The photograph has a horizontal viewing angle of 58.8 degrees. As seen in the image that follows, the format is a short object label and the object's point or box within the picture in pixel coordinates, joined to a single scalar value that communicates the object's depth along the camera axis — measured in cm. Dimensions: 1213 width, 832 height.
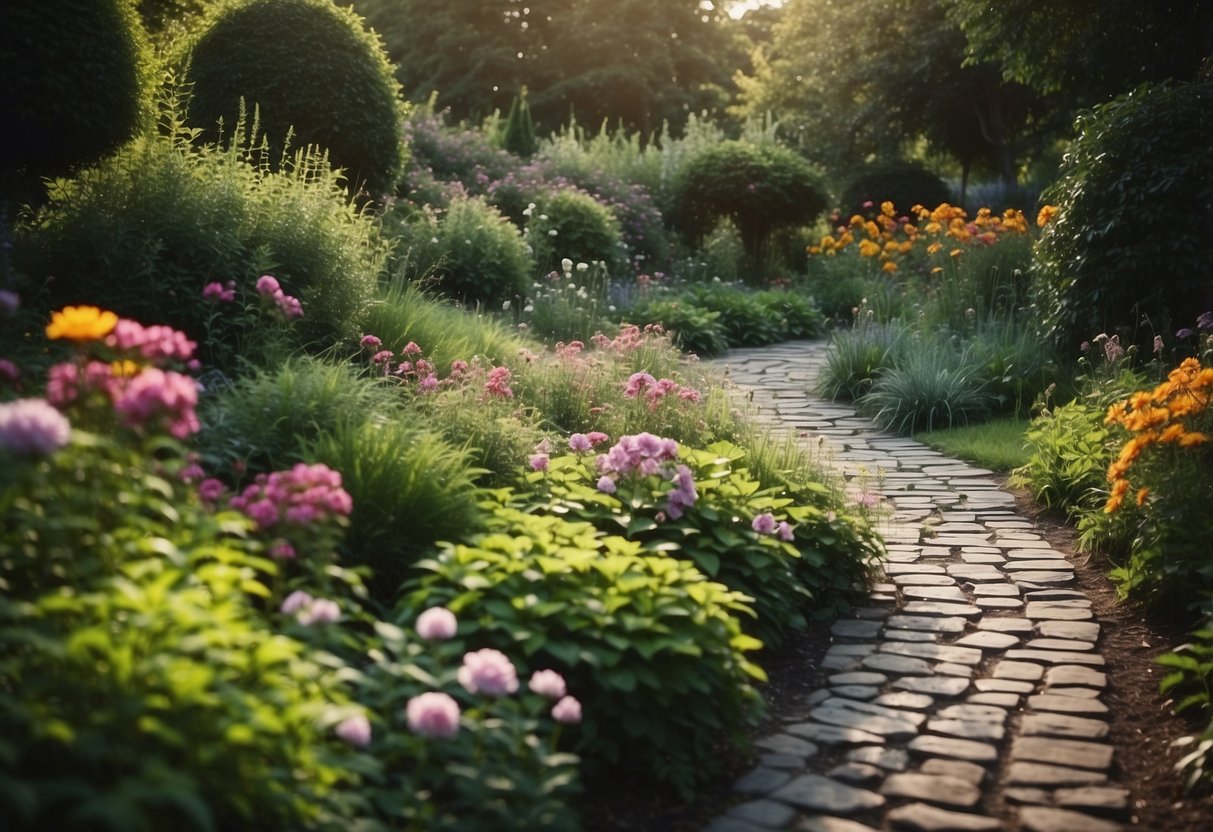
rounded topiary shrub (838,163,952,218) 2084
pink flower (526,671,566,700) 247
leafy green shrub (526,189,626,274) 1316
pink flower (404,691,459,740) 221
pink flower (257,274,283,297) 389
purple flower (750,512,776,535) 410
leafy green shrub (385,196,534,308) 1031
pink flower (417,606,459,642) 235
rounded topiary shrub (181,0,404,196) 960
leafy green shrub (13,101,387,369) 567
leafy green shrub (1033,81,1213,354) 730
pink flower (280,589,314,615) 237
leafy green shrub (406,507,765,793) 301
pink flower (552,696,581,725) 246
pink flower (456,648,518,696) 230
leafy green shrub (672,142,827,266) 1672
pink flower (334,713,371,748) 217
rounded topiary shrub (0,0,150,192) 594
